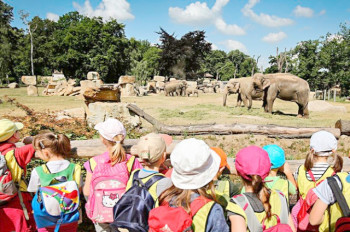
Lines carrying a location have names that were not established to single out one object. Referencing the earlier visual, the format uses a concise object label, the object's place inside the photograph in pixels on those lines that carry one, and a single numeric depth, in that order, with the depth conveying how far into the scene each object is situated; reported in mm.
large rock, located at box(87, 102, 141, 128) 9727
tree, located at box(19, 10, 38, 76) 40506
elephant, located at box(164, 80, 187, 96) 33156
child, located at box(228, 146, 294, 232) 2004
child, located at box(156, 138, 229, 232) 1926
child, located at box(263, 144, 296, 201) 2646
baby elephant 33938
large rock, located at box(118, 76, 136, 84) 30219
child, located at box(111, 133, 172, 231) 2096
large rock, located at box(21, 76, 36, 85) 33741
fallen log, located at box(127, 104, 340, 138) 8703
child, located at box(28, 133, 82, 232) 2740
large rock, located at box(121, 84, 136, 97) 29781
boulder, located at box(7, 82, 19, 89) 38156
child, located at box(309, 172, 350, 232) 2111
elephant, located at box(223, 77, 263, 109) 17891
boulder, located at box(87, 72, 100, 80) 31830
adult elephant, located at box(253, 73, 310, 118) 15922
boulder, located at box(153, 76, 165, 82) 43281
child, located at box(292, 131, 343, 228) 2695
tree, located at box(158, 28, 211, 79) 51062
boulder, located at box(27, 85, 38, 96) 27108
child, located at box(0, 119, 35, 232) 2746
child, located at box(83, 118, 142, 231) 2619
